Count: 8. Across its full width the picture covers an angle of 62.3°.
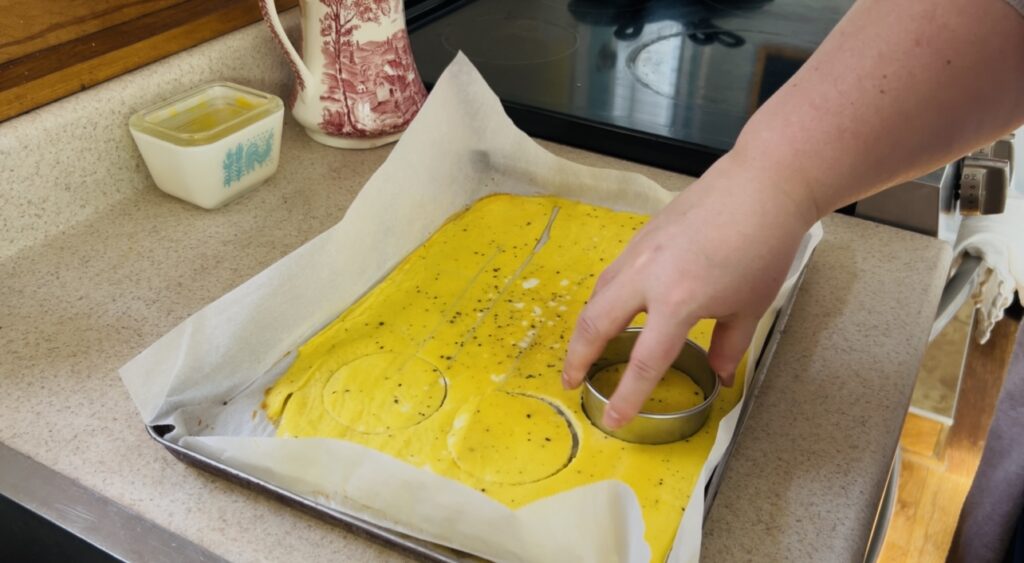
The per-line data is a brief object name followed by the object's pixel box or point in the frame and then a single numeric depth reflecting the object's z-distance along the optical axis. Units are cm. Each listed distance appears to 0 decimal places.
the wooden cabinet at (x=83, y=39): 69
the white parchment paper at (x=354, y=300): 45
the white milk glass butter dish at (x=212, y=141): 75
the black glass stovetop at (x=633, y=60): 90
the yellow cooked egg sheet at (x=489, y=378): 53
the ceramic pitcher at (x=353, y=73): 81
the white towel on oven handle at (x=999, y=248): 95
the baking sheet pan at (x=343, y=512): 47
